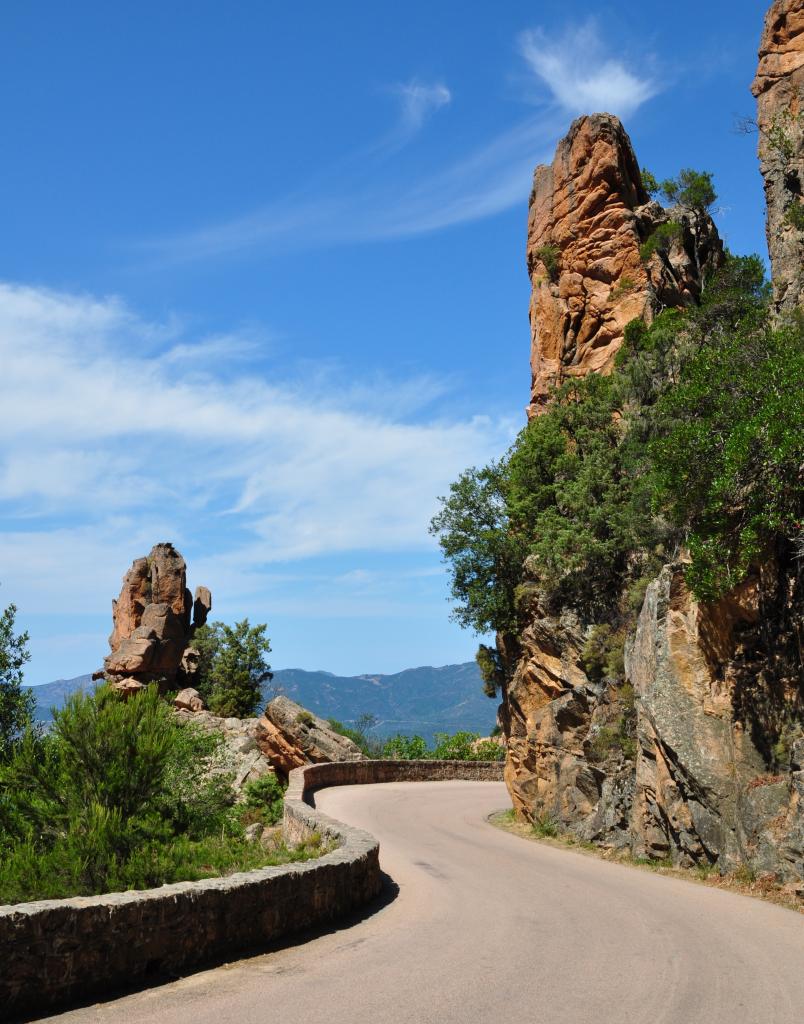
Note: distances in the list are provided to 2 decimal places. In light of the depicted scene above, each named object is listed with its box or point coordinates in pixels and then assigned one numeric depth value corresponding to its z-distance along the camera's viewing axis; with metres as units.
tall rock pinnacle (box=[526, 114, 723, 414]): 40.62
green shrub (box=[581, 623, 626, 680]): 24.08
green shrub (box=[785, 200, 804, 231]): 26.75
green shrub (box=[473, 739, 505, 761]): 52.88
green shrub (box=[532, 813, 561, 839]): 24.20
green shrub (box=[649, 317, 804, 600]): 15.14
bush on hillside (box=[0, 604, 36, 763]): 26.16
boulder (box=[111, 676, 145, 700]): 60.28
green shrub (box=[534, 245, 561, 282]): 43.91
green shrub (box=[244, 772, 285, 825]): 33.68
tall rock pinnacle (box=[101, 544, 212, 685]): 63.00
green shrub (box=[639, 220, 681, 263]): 40.75
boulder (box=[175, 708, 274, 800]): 39.28
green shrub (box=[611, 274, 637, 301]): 40.44
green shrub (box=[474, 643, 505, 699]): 35.44
